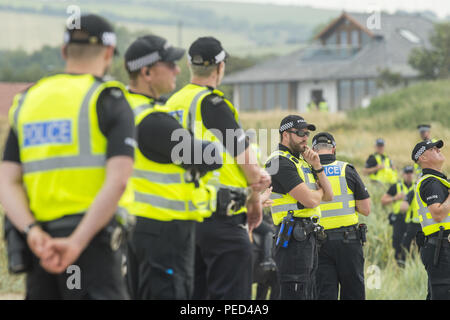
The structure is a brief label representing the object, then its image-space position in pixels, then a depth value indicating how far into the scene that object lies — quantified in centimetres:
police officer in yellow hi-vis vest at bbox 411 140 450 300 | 1427
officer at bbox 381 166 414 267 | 2419
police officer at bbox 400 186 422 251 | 2367
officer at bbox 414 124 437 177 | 2642
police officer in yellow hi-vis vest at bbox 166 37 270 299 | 1029
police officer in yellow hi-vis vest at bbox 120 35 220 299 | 920
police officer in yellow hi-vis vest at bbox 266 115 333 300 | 1365
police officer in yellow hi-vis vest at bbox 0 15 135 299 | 711
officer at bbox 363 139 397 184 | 3094
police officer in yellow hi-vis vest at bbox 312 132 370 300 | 1495
